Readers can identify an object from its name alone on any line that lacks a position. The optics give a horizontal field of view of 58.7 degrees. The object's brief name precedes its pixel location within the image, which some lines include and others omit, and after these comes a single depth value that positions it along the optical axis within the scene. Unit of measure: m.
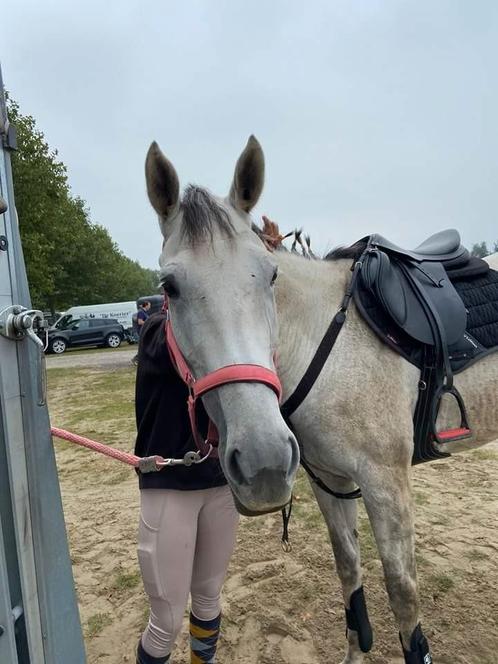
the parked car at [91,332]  23.20
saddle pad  1.97
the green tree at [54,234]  16.09
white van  26.20
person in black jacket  1.52
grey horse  1.22
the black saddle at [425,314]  1.96
